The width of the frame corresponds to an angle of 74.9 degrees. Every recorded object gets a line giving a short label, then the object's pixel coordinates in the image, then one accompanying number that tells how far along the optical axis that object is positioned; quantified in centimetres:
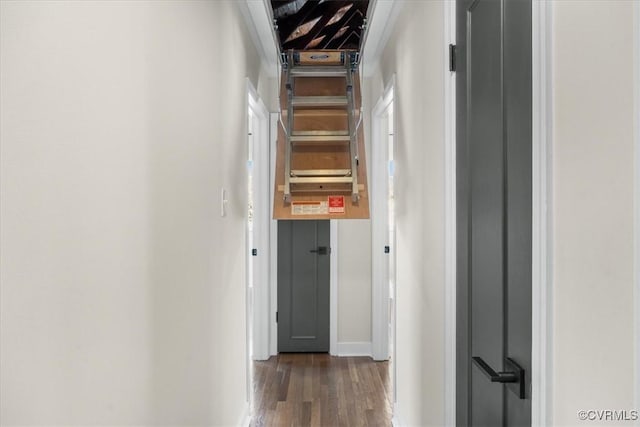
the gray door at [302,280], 398
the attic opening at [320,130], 291
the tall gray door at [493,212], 107
